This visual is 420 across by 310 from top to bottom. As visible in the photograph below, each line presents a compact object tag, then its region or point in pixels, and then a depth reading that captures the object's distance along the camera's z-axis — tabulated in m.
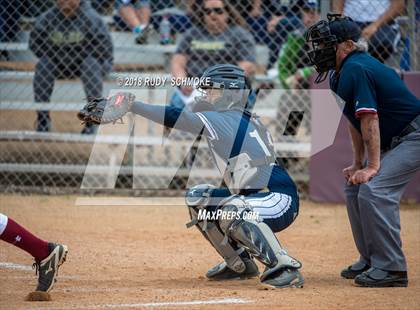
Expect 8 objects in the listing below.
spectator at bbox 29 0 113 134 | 18.77
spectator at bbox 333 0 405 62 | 17.73
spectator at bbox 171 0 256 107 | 18.75
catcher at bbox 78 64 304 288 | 10.07
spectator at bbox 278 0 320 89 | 18.58
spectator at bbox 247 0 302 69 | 19.34
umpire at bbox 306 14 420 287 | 10.37
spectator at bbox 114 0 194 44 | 19.98
